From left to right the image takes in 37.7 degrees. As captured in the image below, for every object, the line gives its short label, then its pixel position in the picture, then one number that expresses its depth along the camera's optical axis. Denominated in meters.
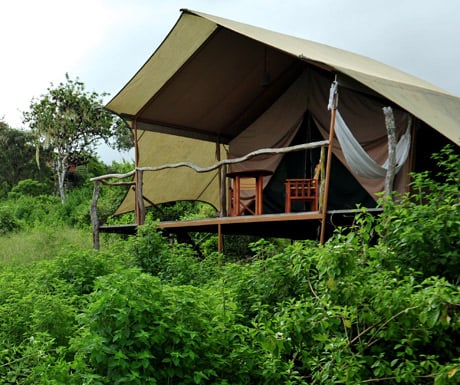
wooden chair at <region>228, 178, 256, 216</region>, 8.77
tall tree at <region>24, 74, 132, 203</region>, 20.05
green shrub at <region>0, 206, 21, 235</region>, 16.67
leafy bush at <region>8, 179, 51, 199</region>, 22.00
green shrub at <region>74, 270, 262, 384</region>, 3.55
